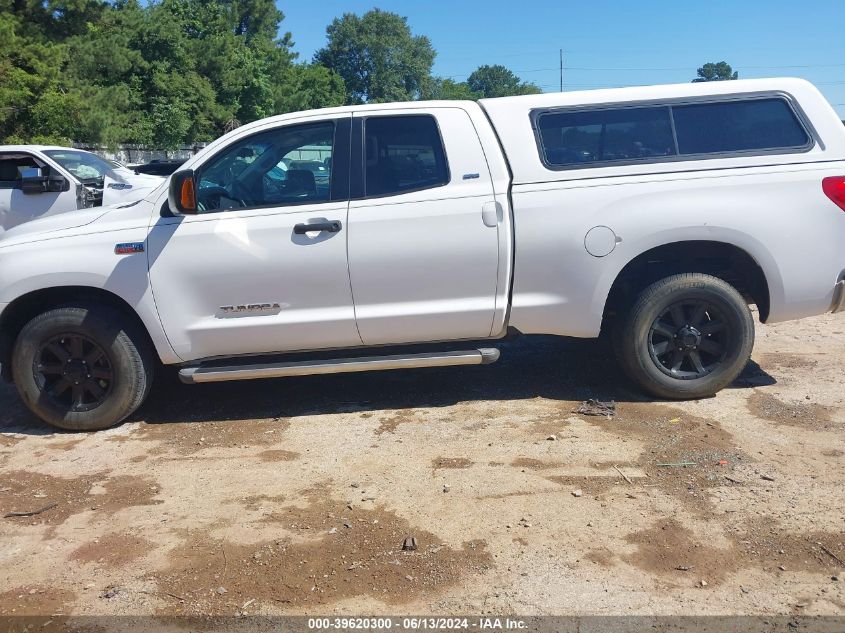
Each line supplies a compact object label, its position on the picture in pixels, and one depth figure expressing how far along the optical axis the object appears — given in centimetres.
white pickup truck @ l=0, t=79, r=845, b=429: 487
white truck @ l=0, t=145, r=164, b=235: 998
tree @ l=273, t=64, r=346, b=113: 5150
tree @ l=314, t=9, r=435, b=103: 9344
